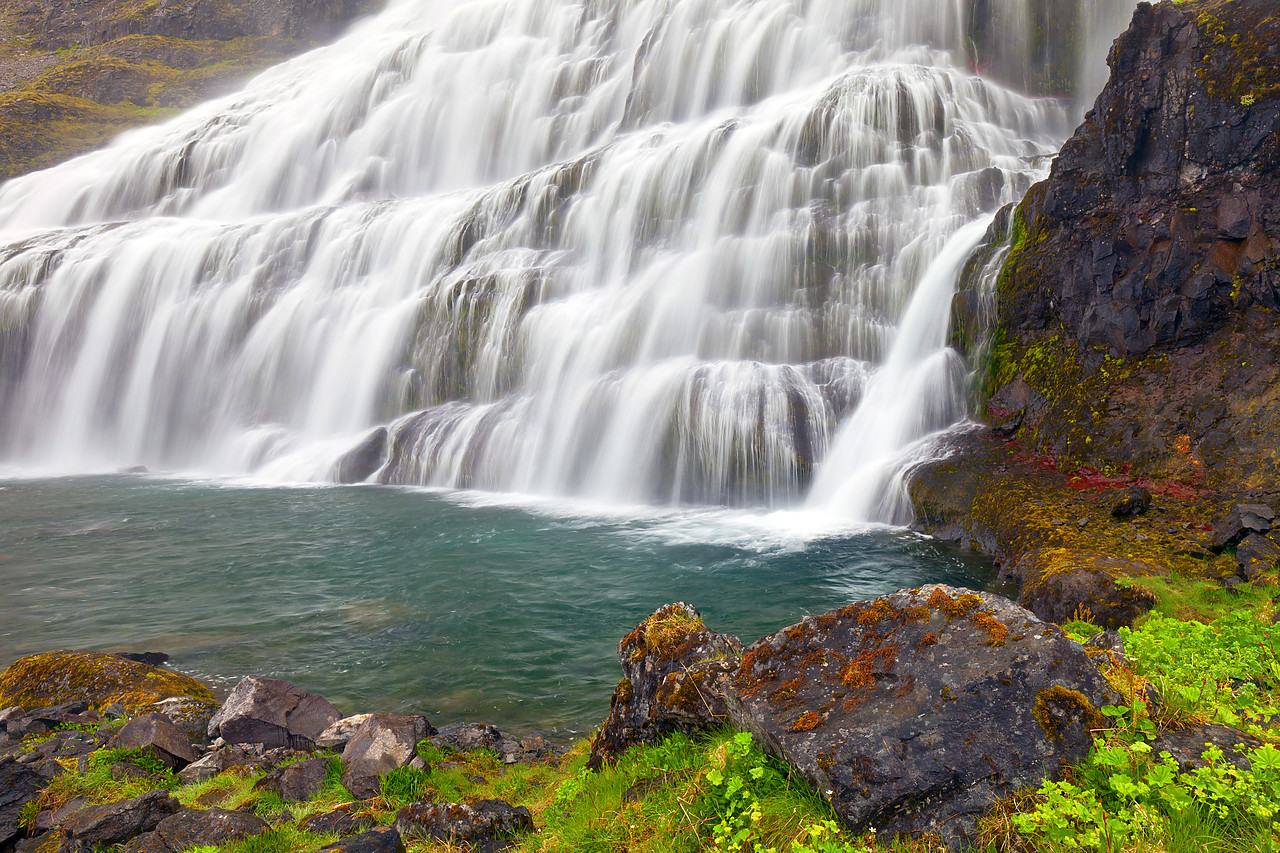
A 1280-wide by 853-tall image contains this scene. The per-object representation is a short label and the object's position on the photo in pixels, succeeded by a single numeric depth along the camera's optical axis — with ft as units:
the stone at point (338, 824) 14.94
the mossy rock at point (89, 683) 22.76
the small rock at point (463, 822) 13.26
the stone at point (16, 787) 15.19
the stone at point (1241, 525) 26.50
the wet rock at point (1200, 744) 9.50
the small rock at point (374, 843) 12.50
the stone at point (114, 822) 14.34
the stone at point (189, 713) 20.40
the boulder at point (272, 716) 19.92
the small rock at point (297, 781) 16.69
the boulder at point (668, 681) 14.26
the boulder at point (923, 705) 9.87
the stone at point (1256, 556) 24.84
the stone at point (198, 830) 14.38
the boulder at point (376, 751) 17.16
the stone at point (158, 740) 18.45
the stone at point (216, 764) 18.07
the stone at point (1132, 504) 31.04
